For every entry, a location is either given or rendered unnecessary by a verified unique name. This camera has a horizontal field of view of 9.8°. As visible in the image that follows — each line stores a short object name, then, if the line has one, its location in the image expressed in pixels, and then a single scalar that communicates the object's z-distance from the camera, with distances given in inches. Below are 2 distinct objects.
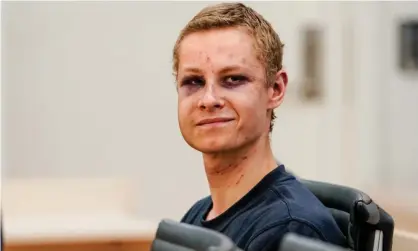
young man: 130.4
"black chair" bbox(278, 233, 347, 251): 118.5
